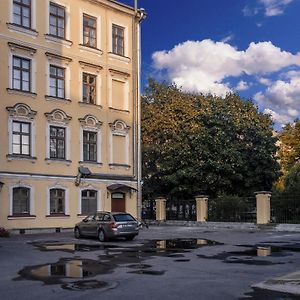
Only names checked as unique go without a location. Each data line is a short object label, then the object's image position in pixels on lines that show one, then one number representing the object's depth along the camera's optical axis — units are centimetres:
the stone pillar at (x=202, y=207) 2466
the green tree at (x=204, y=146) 2700
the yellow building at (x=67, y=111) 2054
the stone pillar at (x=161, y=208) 2708
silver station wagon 1647
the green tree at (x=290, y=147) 3900
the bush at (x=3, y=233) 1877
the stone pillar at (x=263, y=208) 2186
